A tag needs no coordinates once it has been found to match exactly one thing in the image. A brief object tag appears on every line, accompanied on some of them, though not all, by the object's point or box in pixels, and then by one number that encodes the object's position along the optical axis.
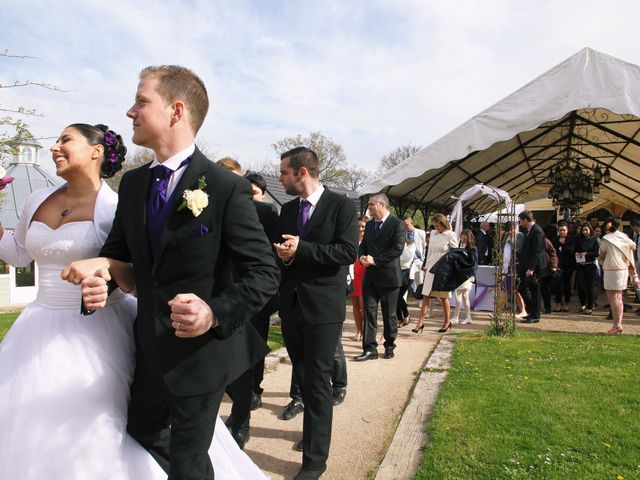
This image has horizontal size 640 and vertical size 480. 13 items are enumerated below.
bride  2.20
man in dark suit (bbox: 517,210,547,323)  9.50
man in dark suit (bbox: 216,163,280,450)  3.81
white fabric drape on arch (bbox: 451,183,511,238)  10.21
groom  1.93
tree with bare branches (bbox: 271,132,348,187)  45.03
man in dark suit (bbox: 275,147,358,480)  3.31
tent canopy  8.19
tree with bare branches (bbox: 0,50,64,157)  6.99
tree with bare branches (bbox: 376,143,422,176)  51.31
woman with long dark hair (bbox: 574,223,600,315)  11.29
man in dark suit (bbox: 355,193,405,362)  6.46
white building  20.77
